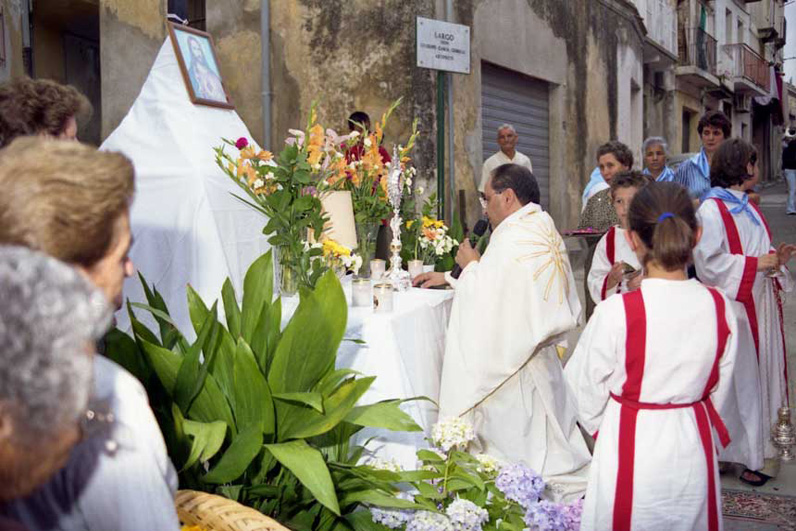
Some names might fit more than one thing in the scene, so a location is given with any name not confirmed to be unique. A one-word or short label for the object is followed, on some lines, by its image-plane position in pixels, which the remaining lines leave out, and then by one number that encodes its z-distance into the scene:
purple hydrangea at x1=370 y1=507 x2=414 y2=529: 2.40
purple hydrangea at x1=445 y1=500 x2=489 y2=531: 2.35
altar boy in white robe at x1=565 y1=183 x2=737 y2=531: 2.55
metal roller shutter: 10.75
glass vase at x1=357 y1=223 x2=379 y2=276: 3.86
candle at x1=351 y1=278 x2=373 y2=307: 3.42
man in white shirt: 8.61
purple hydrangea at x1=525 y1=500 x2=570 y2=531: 2.32
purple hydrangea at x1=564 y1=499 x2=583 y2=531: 2.39
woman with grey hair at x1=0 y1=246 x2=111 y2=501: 0.71
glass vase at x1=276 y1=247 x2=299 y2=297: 3.43
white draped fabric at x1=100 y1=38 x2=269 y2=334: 3.53
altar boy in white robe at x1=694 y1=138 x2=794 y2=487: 4.03
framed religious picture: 3.97
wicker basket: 1.75
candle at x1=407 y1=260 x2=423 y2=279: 4.16
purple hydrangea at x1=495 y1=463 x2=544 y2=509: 2.44
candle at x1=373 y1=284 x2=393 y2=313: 3.28
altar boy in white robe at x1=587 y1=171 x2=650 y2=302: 3.92
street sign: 6.64
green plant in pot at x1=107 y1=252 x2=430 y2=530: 2.25
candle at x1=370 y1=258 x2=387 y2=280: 3.92
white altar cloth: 3.05
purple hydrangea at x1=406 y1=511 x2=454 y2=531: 2.33
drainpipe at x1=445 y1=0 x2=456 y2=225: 8.48
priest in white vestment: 3.75
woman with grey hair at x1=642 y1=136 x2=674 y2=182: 5.57
